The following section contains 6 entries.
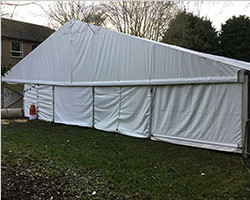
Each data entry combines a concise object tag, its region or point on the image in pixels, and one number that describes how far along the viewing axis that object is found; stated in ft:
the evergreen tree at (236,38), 66.13
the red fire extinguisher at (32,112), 41.39
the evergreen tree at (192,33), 53.93
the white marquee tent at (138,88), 20.52
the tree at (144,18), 51.98
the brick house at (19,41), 65.87
